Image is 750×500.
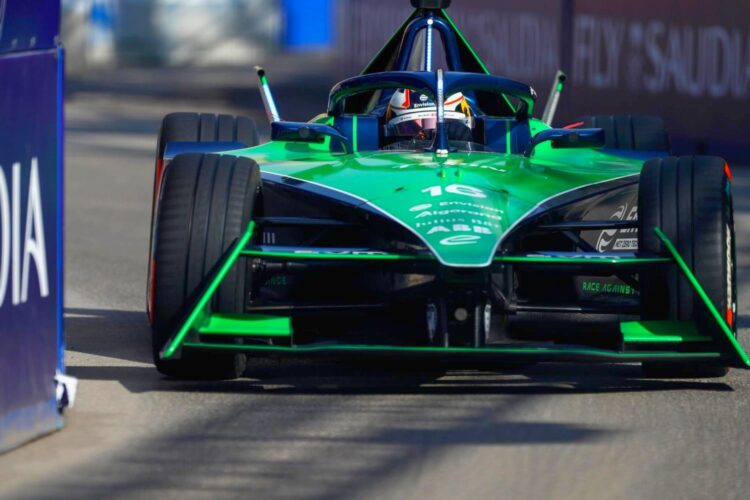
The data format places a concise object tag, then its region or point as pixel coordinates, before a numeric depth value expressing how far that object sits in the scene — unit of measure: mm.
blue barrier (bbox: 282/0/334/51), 81625
